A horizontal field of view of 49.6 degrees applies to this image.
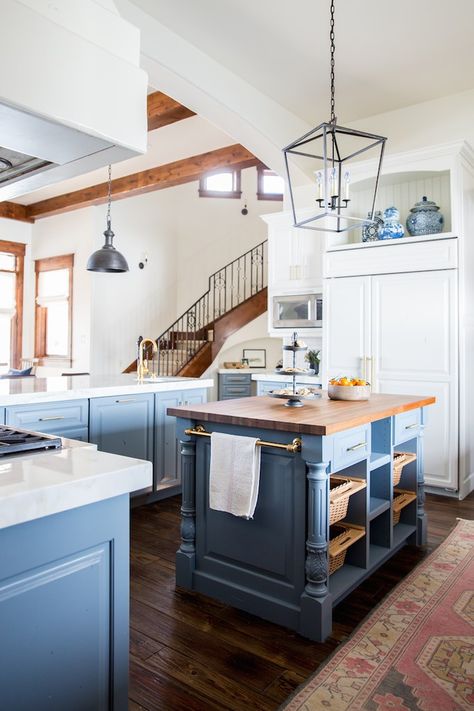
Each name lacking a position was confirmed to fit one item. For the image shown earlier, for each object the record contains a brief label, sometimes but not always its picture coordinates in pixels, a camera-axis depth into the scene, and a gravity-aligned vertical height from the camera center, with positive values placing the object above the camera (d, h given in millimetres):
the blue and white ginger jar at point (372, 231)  4797 +1185
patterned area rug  1727 -1157
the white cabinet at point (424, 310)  4238 +404
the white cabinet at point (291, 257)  5371 +1067
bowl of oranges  2969 -196
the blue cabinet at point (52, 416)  3039 -381
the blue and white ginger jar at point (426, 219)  4516 +1219
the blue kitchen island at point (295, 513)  2129 -737
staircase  7852 +650
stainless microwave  5309 +479
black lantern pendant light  5133 +2094
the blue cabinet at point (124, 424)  3496 -491
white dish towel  2234 -530
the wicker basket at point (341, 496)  2314 -640
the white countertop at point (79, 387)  3090 -219
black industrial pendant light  4855 +898
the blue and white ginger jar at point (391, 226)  4652 +1186
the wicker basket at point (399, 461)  2949 -620
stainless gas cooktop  1322 -236
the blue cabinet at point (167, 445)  3941 -700
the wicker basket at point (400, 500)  2961 -860
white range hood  1038 +587
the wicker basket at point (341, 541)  2313 -868
